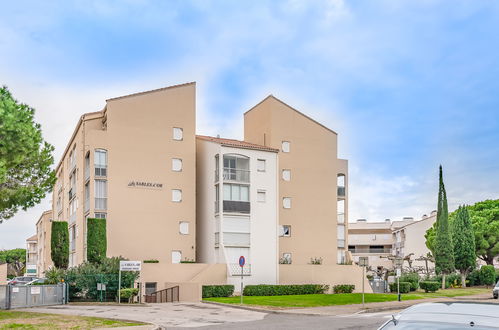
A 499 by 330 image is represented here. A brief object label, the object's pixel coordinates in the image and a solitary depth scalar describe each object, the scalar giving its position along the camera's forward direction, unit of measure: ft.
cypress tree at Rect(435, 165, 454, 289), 168.45
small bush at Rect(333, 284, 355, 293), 134.92
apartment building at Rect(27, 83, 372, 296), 133.28
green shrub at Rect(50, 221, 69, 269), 126.93
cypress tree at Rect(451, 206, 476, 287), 174.50
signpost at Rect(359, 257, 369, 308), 100.11
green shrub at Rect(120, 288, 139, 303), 104.04
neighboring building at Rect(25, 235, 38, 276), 404.77
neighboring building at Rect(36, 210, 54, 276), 220.31
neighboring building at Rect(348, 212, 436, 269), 276.82
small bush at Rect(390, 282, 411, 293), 134.92
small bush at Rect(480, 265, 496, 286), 174.50
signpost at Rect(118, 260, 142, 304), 100.94
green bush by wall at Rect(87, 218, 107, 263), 119.65
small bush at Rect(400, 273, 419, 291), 141.69
